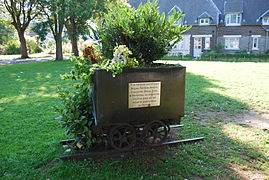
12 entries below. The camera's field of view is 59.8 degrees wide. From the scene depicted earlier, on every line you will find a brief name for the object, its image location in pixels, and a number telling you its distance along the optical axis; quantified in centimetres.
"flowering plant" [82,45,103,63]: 331
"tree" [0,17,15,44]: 4172
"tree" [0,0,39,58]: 2627
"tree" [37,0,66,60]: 2047
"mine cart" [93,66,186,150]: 294
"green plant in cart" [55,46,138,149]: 300
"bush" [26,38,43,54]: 4025
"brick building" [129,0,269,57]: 2872
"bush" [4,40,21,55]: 3784
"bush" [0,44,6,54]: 3772
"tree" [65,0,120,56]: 1945
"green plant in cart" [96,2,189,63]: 321
